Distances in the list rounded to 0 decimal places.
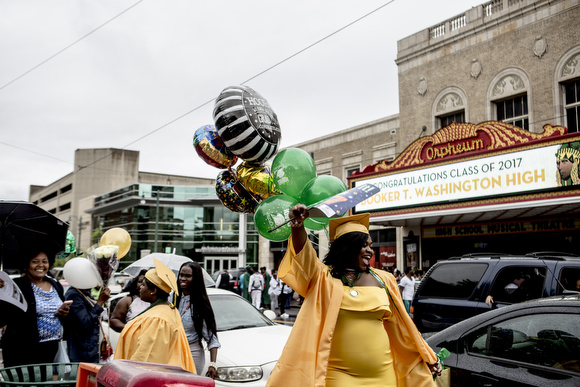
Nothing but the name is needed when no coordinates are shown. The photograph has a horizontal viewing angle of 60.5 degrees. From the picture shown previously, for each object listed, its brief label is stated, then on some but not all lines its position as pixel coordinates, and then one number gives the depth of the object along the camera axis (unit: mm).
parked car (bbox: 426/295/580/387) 3266
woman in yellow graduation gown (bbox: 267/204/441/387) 2783
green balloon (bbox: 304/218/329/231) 3648
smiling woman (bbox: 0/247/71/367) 4316
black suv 6199
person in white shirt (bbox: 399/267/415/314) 13805
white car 5012
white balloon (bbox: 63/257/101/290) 5250
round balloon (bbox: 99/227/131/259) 7066
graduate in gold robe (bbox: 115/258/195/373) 3410
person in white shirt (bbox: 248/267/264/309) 17953
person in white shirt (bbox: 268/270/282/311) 18547
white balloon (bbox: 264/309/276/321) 6789
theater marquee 13383
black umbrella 4297
